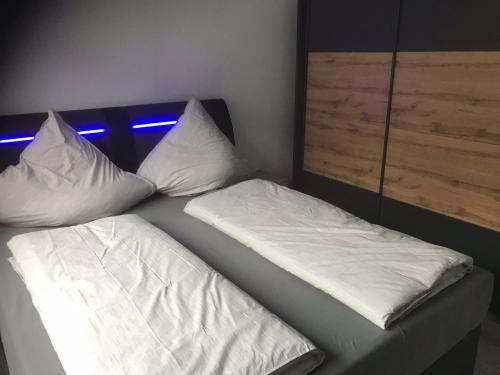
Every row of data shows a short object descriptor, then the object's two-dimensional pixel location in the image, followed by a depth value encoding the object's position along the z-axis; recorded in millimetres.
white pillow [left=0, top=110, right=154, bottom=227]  1811
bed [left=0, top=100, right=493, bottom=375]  1062
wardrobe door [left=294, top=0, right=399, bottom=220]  2527
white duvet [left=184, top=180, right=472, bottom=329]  1221
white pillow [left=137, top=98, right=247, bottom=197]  2213
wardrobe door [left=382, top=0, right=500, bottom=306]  2018
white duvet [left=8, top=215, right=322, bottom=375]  932
